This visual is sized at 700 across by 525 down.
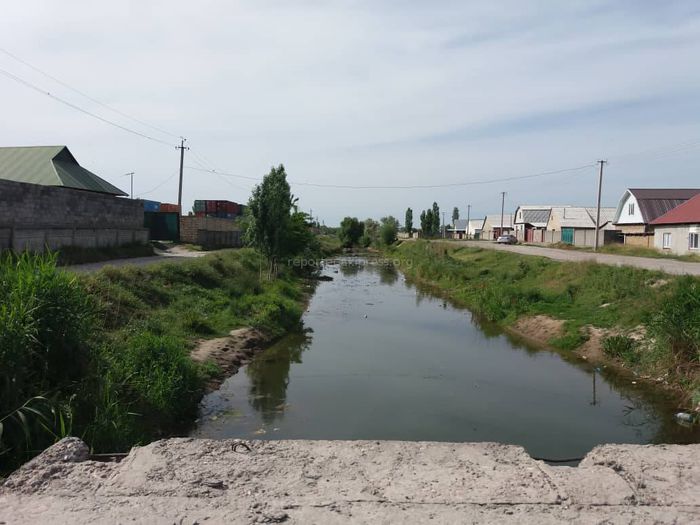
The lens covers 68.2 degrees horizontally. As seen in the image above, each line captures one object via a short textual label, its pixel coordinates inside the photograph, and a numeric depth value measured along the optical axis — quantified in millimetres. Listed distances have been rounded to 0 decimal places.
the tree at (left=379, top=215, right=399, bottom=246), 77662
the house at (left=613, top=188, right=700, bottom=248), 42688
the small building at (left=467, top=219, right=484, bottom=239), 105188
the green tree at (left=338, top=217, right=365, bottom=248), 82812
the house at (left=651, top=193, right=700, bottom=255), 32500
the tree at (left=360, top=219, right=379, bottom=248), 89562
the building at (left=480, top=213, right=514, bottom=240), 89650
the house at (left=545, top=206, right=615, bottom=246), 54188
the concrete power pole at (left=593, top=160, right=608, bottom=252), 40594
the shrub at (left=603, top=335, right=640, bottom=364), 12677
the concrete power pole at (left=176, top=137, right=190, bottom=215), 38766
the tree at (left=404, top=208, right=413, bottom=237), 101500
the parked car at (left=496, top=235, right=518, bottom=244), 60938
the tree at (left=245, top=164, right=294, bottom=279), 23781
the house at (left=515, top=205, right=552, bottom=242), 70756
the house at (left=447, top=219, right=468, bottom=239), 110338
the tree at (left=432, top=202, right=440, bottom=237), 90562
